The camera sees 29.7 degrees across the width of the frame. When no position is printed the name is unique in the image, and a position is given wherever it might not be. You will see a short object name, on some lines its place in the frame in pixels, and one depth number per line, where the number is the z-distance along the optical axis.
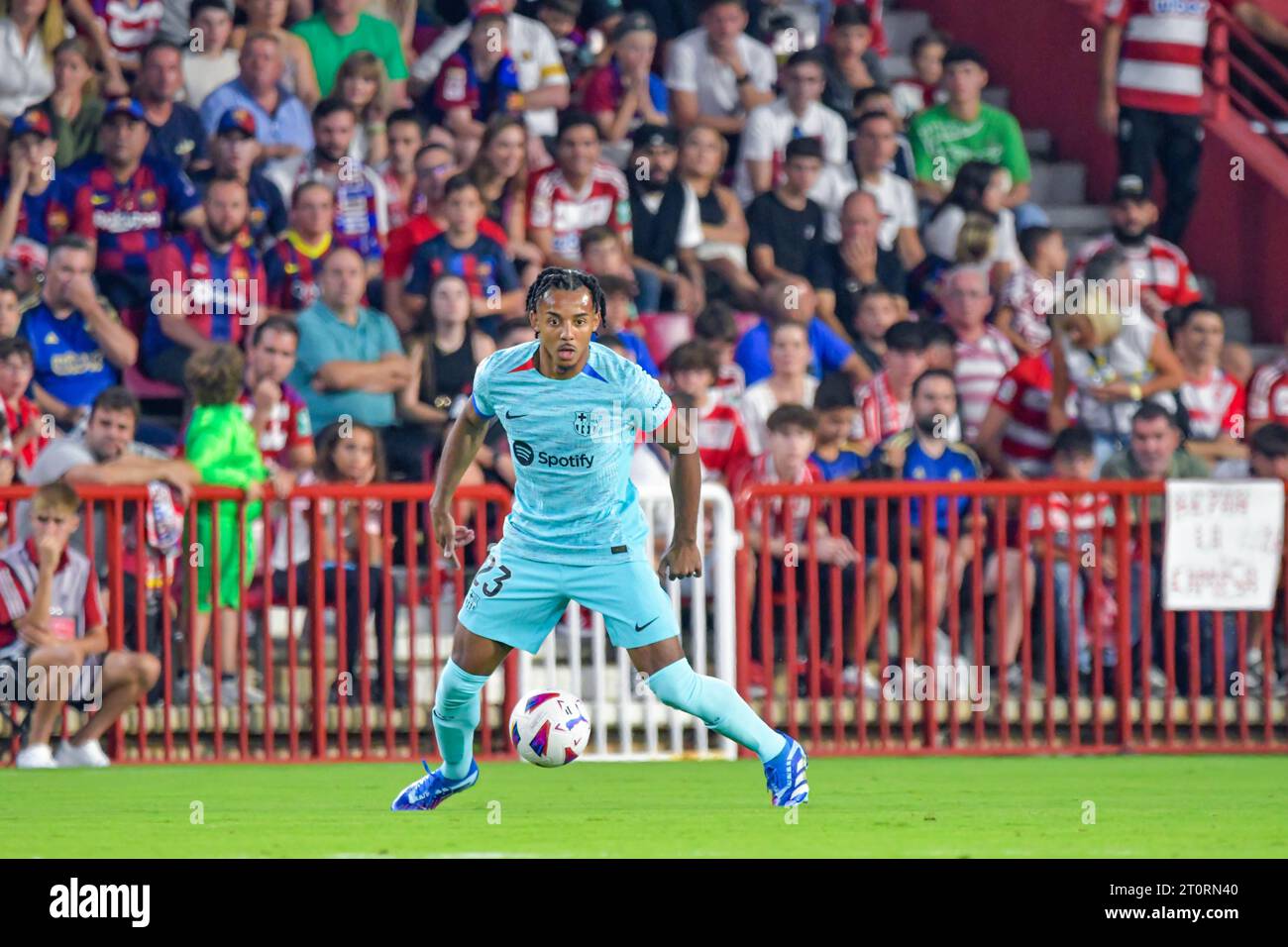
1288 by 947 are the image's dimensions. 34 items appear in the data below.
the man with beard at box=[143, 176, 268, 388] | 14.57
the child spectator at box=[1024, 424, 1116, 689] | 13.65
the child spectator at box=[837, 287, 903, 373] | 15.91
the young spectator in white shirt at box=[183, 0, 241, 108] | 16.30
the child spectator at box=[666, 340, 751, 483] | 14.35
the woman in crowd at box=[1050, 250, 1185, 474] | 15.35
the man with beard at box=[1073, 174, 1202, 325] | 16.61
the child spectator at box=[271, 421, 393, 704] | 13.18
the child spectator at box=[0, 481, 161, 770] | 12.67
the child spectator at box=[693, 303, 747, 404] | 14.88
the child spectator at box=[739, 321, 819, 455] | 14.80
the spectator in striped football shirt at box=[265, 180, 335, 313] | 15.09
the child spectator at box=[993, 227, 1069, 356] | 16.25
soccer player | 9.19
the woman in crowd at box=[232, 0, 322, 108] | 16.39
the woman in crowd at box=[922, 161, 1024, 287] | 16.62
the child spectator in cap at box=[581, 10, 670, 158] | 16.75
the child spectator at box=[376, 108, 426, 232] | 15.75
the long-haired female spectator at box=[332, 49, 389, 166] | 16.00
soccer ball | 9.48
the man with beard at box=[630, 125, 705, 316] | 15.73
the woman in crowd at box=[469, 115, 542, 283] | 15.54
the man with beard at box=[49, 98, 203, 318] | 14.86
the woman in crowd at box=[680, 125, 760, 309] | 16.00
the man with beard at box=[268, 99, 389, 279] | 15.44
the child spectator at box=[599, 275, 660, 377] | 14.53
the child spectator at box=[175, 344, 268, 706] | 13.12
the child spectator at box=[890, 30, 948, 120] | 18.20
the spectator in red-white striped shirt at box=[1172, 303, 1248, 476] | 15.68
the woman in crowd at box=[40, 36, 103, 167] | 15.26
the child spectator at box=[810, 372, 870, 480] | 14.52
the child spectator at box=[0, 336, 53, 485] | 13.47
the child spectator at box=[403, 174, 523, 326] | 14.98
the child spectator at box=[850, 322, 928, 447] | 14.97
